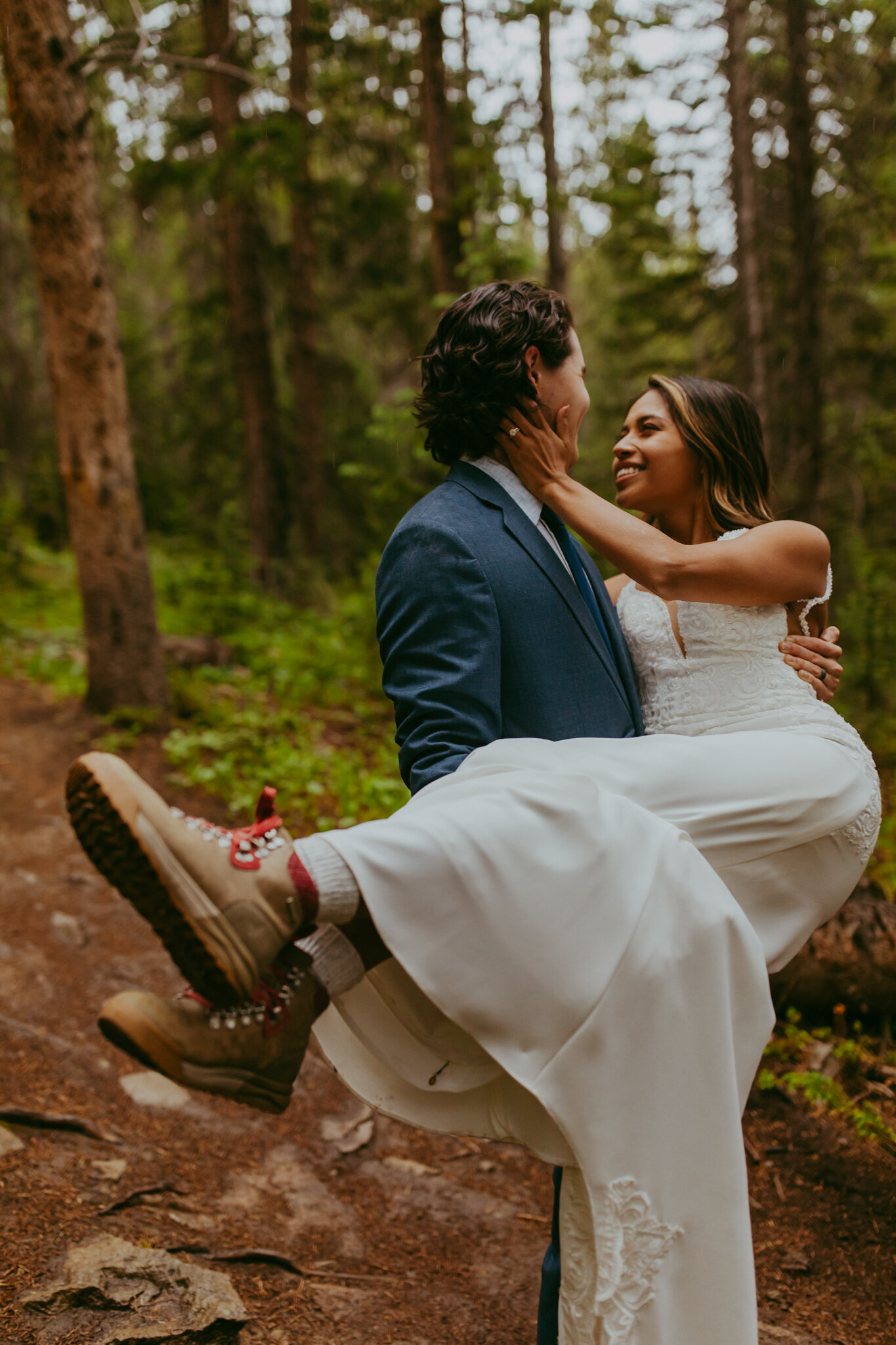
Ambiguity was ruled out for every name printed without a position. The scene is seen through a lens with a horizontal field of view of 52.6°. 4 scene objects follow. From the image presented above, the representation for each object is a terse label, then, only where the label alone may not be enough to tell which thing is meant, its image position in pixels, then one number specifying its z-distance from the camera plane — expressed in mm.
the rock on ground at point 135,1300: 2277
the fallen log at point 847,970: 4195
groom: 2137
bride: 1729
